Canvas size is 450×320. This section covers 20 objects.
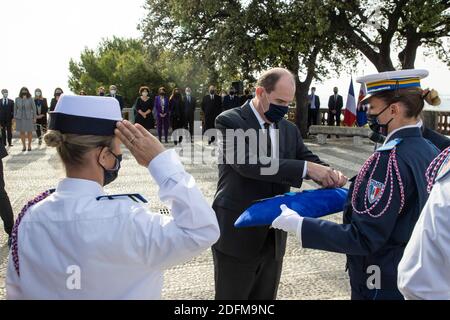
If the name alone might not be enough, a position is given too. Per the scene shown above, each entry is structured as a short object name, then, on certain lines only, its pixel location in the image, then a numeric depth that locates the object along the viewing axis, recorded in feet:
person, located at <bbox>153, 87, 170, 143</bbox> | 61.01
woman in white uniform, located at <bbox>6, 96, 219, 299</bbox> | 5.48
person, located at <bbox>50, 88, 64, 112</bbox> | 58.43
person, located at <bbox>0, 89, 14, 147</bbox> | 53.31
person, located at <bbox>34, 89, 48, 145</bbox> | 60.23
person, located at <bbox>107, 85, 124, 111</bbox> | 56.90
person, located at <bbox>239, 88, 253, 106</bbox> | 63.67
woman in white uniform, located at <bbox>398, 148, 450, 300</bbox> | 4.54
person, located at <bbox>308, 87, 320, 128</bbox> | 75.14
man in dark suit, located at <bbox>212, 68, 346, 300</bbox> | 10.37
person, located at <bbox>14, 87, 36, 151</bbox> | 50.19
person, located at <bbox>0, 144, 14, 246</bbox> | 19.54
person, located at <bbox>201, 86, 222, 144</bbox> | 63.10
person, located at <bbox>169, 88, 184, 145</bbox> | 62.28
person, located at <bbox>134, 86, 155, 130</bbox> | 59.06
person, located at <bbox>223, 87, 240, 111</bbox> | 63.67
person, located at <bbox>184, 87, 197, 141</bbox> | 65.26
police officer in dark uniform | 7.29
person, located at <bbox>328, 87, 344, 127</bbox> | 76.64
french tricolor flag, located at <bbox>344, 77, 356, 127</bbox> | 63.21
